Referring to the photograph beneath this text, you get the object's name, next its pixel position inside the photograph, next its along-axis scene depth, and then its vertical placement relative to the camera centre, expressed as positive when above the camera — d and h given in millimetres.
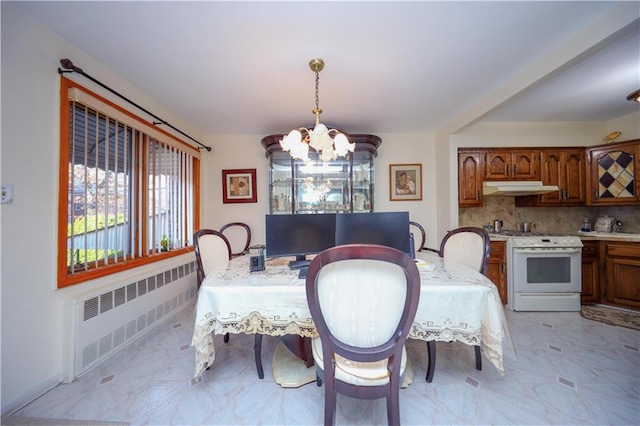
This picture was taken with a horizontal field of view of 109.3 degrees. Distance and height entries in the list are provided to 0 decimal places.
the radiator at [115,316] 1530 -825
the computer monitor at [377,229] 1562 -102
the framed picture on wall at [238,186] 3334 +431
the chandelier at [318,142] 1639 +557
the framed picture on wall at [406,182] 3357 +476
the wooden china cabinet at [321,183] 3152 +444
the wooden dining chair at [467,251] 1485 -296
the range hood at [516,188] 2760 +316
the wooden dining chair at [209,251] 1801 -310
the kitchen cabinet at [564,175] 2947 +500
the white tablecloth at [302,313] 1202 -528
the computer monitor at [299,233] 1675 -137
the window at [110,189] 1585 +234
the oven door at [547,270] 2590 -655
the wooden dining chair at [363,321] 942 -458
